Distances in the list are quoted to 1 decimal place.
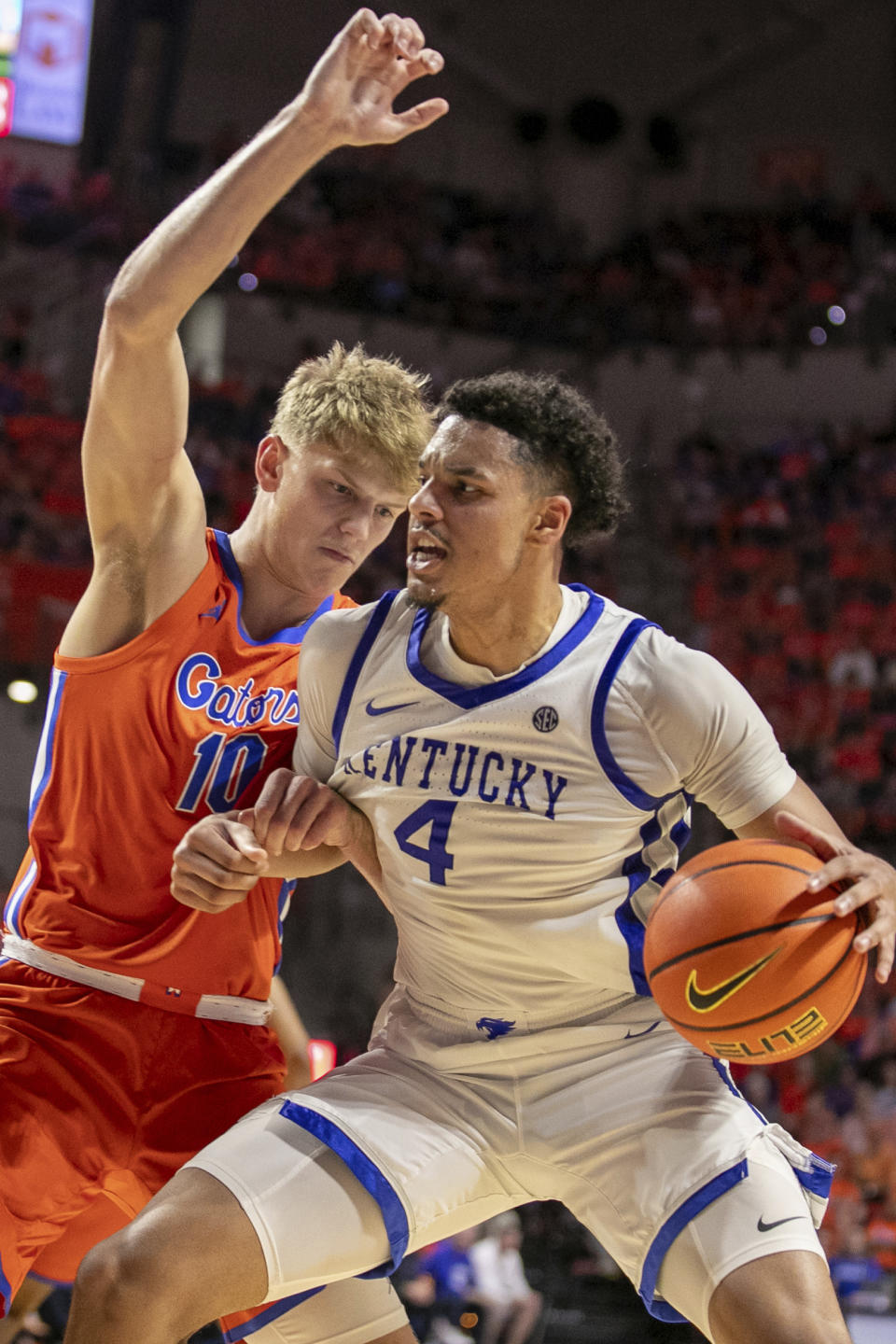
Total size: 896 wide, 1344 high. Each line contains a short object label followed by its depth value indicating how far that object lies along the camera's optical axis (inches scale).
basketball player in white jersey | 94.8
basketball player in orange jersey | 104.0
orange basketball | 91.8
